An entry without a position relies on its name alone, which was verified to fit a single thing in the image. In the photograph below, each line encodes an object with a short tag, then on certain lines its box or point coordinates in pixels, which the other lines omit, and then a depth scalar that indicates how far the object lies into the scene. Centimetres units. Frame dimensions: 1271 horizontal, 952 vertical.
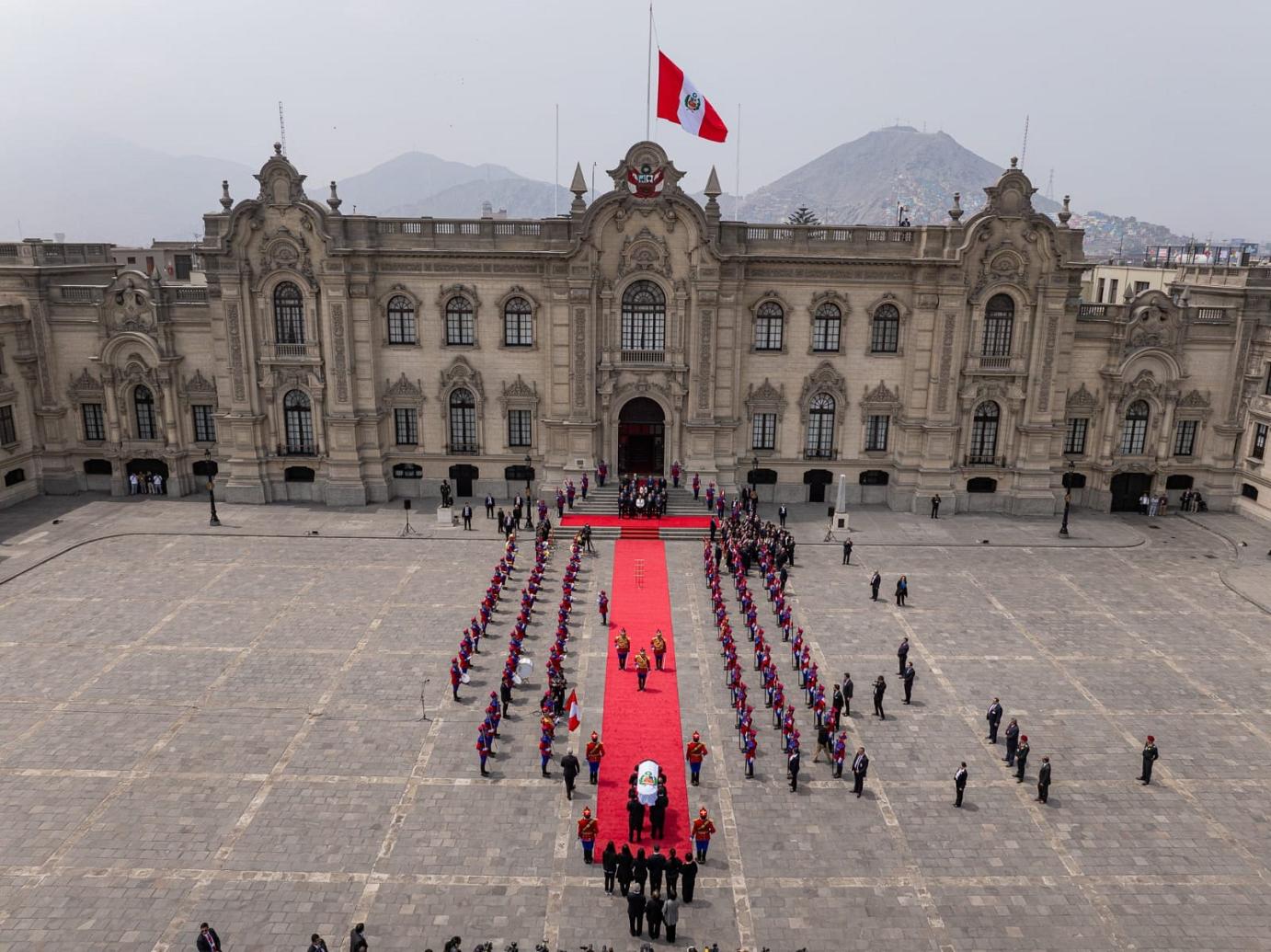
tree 7882
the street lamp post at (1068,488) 4828
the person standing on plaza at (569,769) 2494
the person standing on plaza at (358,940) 1894
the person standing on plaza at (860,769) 2530
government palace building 4925
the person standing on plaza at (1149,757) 2602
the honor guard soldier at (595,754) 2556
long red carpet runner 2461
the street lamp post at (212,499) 4728
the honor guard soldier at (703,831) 2216
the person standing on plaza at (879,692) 2978
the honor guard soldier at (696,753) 2564
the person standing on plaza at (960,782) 2475
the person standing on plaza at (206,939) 1869
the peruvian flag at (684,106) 4523
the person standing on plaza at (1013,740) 2711
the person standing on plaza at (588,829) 2228
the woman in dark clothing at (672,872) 2092
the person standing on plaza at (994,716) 2811
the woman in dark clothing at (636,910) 2027
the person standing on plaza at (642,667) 3105
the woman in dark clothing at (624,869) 2106
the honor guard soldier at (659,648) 3247
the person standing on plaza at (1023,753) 2601
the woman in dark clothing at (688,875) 2114
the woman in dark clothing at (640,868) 2072
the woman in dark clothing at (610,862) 2134
